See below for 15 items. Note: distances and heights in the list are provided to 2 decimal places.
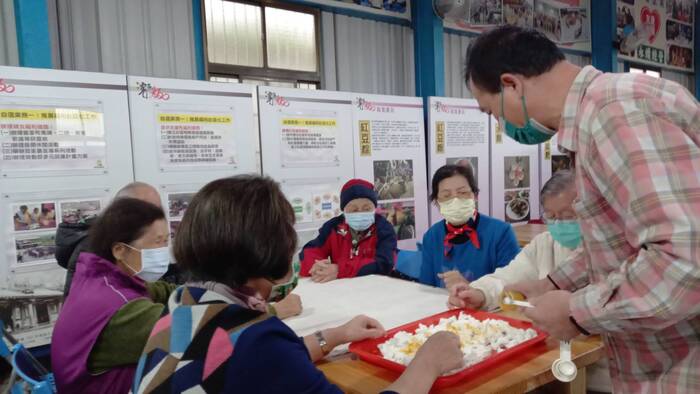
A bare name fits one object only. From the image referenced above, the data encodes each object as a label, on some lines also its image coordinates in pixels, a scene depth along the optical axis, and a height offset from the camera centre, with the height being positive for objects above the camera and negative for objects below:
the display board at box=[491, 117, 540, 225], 5.14 -0.21
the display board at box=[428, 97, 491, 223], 4.60 +0.24
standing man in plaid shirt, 0.77 -0.06
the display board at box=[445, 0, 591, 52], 5.70 +1.84
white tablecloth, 1.71 -0.55
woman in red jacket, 2.99 -0.43
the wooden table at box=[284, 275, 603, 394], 1.18 -0.54
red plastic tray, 1.16 -0.51
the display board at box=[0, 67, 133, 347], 2.58 +0.06
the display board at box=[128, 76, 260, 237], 3.02 +0.27
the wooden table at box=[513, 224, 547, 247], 4.16 -0.68
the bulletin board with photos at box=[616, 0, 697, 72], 7.19 +2.00
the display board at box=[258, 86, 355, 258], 3.55 +0.18
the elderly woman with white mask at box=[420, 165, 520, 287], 2.41 -0.36
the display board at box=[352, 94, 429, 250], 4.11 +0.09
